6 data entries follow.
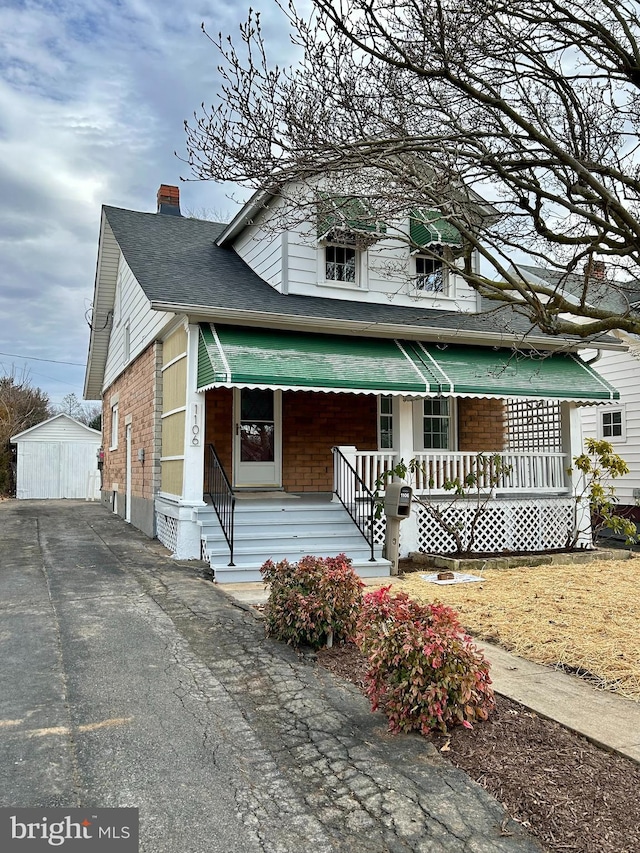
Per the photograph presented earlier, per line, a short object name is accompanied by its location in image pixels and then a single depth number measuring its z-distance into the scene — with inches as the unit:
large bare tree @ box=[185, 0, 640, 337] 263.9
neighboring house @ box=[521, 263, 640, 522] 619.5
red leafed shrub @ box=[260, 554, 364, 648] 209.5
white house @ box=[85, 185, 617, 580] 375.6
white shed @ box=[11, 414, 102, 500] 1045.8
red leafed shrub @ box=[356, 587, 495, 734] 146.4
